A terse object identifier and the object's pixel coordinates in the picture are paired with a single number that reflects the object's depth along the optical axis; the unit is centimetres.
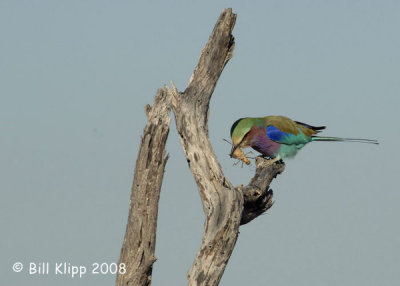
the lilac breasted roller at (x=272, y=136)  1858
